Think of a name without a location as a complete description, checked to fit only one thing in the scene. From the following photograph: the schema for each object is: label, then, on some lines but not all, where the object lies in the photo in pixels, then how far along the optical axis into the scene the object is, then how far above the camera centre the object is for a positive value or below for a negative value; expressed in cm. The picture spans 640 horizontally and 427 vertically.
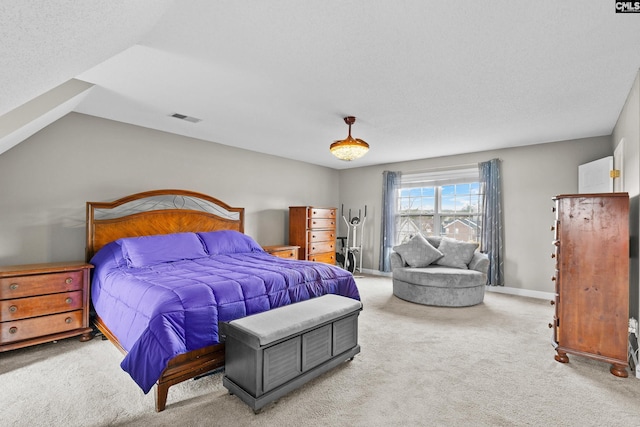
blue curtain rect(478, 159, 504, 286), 521 -10
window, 573 +25
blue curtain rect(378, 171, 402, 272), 656 +4
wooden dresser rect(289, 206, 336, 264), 595 -34
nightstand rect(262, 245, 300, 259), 525 -63
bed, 204 -58
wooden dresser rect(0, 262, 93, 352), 271 -86
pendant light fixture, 358 +81
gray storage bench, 196 -95
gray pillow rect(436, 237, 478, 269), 488 -58
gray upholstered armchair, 435 -81
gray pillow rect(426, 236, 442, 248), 537 -40
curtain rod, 562 +97
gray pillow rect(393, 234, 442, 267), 493 -58
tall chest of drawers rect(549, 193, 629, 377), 251 -51
